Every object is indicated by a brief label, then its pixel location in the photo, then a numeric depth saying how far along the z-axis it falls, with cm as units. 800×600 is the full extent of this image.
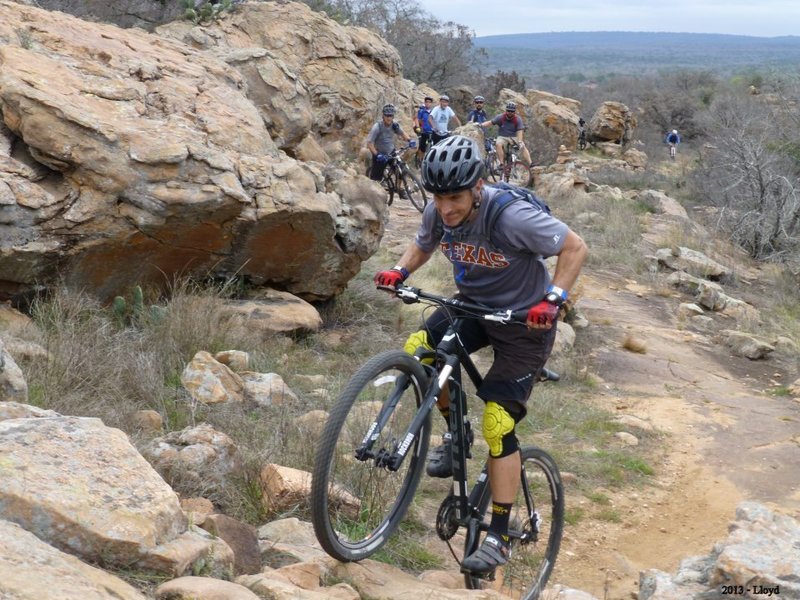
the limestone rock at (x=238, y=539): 341
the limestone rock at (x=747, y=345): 986
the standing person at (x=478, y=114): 2031
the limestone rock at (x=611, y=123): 3431
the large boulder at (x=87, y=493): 271
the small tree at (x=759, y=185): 1622
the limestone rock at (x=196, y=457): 412
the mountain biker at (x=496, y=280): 359
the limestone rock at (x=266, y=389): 568
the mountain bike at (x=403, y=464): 342
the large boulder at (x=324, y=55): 1644
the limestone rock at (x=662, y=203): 1919
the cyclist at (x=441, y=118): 1784
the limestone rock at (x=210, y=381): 548
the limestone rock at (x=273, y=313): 720
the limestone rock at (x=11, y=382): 406
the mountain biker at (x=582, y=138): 3366
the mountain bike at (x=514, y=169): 1877
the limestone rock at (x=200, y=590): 269
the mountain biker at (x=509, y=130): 1798
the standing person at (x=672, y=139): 3388
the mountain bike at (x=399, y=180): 1455
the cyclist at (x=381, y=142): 1442
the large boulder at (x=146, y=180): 612
